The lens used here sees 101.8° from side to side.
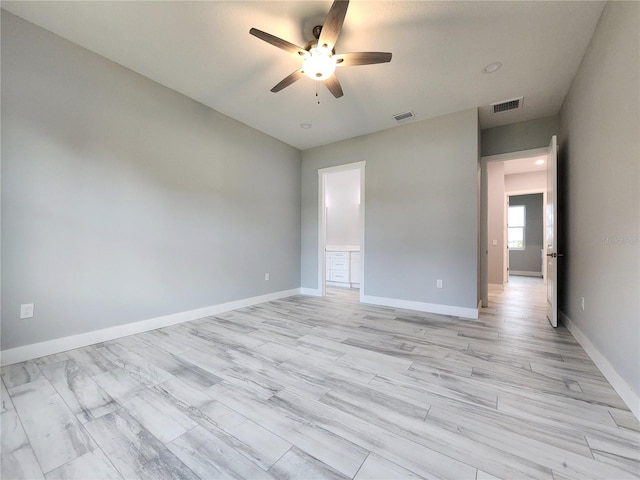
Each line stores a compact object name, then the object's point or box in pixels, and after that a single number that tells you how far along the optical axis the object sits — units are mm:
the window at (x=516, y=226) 8906
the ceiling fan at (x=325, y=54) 1811
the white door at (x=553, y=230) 3035
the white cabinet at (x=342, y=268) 5801
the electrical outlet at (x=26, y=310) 2096
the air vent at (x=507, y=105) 3229
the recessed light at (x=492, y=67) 2566
